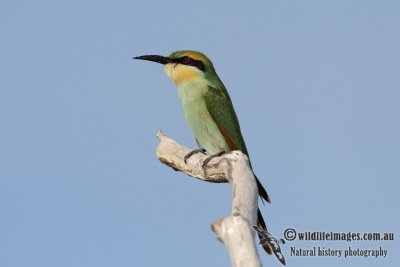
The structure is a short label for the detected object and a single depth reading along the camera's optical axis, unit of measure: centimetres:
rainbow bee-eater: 1163
